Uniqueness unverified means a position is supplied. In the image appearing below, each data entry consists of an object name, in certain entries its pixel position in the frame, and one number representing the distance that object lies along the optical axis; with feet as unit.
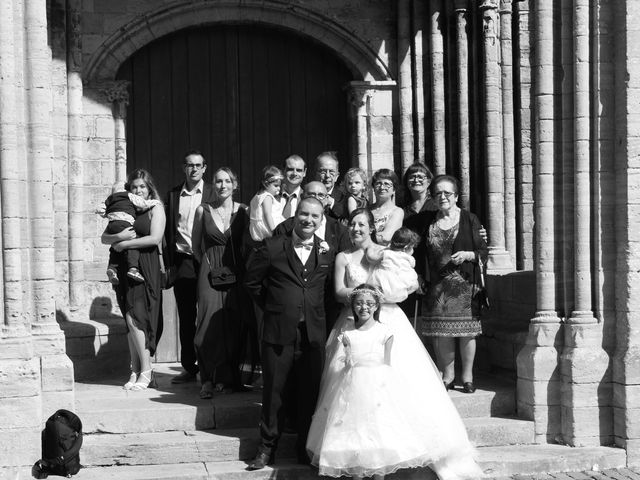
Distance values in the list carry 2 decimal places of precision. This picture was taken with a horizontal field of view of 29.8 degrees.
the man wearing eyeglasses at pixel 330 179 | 29.25
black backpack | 25.27
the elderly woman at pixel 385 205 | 28.17
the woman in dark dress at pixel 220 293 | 28.73
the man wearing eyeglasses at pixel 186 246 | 30.09
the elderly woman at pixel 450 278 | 29.12
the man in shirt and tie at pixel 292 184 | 28.50
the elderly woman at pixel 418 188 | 30.27
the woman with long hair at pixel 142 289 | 29.27
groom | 25.82
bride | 25.12
